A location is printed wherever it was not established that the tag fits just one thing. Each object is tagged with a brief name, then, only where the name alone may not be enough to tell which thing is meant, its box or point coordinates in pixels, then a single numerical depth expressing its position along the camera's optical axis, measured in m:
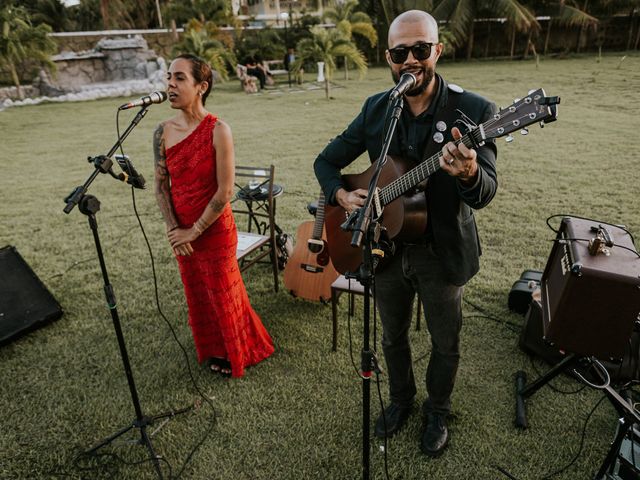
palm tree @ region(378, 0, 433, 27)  24.98
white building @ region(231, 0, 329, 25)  43.59
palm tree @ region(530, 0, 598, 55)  24.42
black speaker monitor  3.97
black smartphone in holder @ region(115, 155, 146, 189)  2.60
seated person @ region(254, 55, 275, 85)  19.78
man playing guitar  2.02
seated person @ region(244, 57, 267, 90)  19.42
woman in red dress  2.90
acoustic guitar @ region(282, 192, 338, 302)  4.17
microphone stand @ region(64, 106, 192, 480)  2.26
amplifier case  2.48
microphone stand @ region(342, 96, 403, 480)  1.63
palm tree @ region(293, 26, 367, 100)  15.12
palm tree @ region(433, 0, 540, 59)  23.52
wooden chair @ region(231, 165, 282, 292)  4.23
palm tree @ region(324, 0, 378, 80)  19.08
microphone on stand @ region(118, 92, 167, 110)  2.48
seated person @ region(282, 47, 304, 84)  20.56
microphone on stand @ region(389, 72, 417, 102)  1.78
